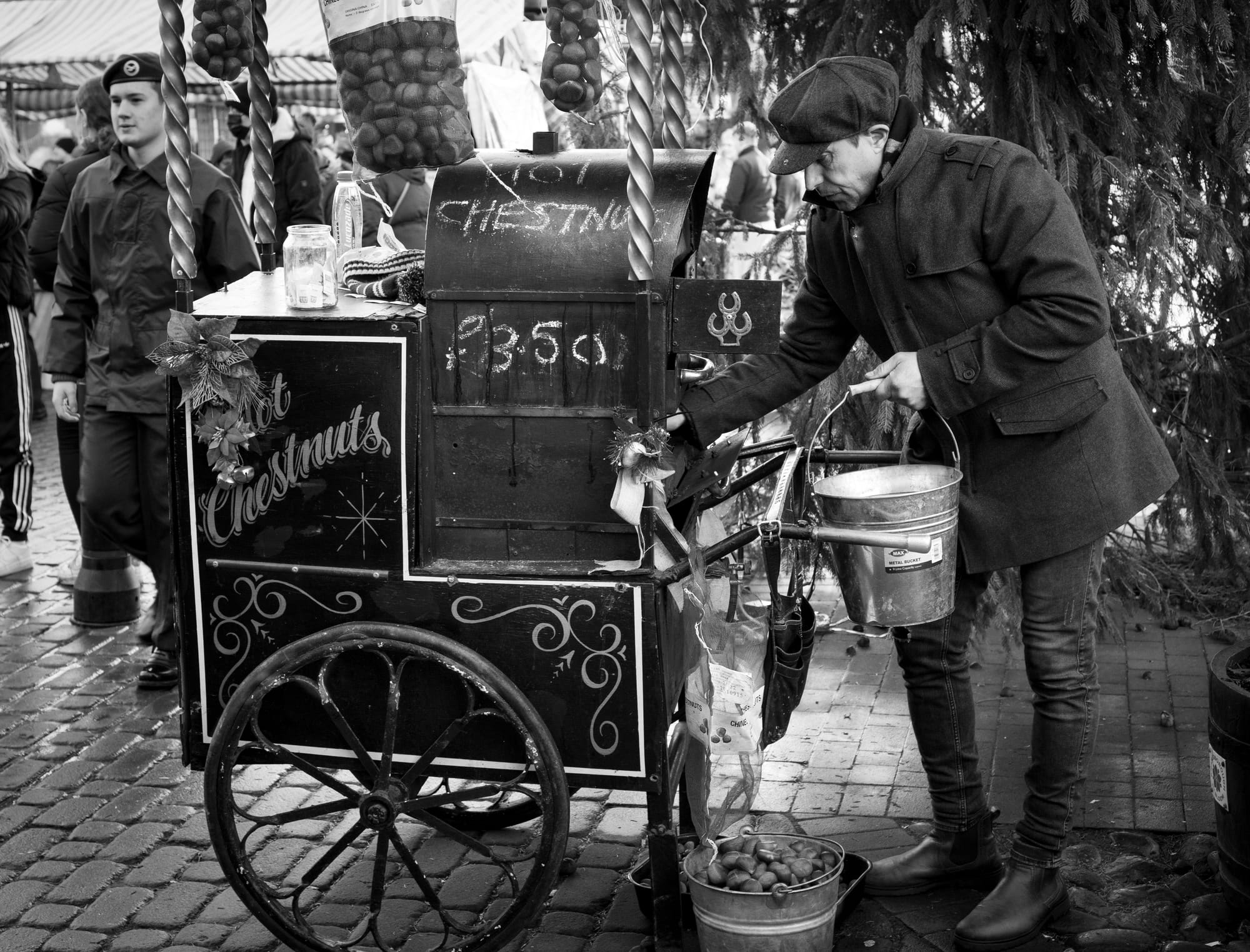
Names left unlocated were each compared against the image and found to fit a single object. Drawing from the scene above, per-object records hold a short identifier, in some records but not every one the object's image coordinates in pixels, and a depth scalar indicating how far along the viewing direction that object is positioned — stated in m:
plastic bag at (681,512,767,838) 2.84
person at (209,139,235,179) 6.64
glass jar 2.84
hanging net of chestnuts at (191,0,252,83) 2.98
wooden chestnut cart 2.70
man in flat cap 2.76
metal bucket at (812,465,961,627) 2.63
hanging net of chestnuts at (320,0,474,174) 2.72
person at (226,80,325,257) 6.07
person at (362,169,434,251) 5.99
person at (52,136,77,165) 11.80
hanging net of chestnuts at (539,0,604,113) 2.83
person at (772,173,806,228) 6.49
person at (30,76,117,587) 5.67
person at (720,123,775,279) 4.87
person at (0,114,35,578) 6.12
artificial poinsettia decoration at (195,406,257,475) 2.79
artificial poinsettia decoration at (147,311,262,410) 2.75
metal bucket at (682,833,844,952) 2.71
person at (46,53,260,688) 4.61
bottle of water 3.38
